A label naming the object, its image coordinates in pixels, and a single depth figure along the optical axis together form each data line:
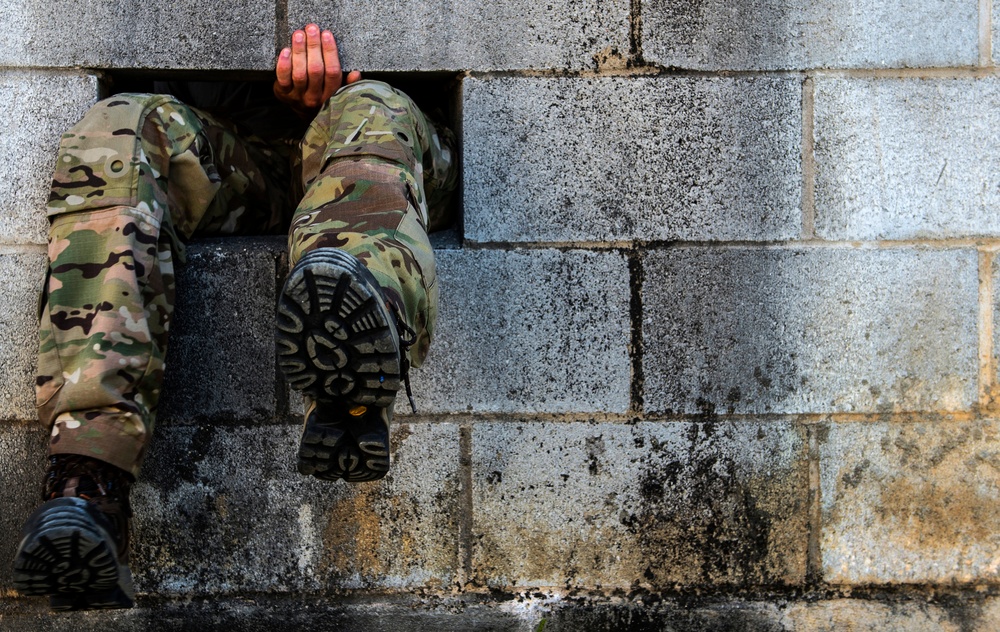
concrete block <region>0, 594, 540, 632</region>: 4.66
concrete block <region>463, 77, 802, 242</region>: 4.75
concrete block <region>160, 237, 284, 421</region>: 4.64
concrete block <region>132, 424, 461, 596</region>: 4.66
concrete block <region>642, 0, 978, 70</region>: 4.75
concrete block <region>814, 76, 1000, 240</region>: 4.80
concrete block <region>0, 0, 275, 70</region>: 4.66
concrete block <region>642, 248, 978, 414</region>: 4.75
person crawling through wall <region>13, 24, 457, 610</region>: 3.06
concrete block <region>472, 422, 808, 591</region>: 4.73
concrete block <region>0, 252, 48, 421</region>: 4.62
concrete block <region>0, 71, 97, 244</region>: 4.67
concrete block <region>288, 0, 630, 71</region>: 4.74
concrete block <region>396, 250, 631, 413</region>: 4.71
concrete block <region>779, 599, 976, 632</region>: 4.79
